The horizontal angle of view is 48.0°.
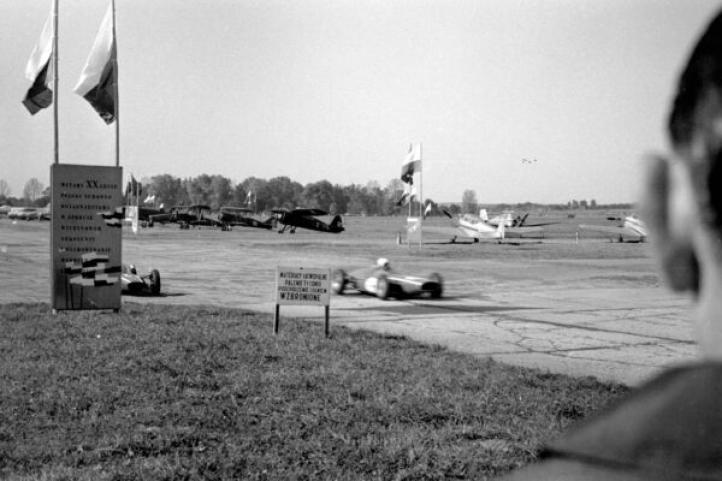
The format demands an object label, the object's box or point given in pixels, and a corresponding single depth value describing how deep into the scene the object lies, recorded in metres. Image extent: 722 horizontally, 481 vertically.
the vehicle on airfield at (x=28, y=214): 93.09
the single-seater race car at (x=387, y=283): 16.83
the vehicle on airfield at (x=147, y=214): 72.81
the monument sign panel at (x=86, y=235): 13.84
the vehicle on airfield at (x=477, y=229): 48.39
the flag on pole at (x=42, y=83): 15.24
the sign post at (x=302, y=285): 11.65
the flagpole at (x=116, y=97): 15.20
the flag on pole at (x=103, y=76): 15.14
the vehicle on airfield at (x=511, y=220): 60.04
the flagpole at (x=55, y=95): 14.80
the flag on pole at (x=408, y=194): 33.56
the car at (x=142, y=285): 17.52
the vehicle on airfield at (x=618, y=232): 50.90
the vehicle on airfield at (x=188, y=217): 69.69
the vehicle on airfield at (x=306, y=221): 57.95
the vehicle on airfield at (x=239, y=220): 66.75
